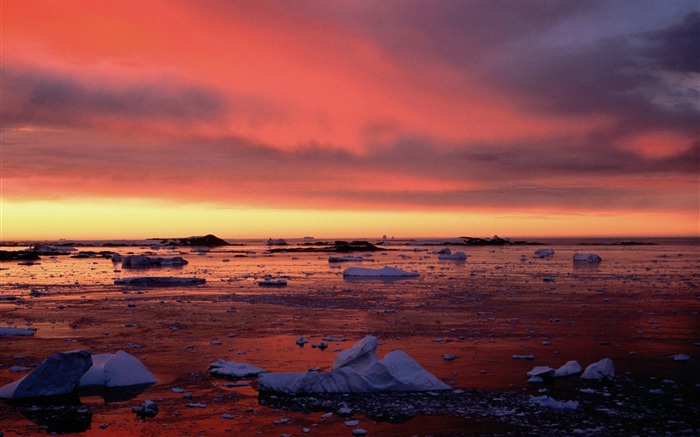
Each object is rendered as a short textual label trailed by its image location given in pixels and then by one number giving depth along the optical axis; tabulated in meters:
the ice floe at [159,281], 27.12
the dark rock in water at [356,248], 75.25
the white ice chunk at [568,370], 9.31
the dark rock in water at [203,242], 101.55
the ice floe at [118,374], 8.99
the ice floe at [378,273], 31.33
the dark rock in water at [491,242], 100.12
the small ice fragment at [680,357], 10.39
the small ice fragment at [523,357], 10.61
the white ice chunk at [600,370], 9.14
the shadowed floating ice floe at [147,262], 42.44
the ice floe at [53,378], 8.39
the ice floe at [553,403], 7.73
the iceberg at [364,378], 8.67
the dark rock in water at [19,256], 52.74
